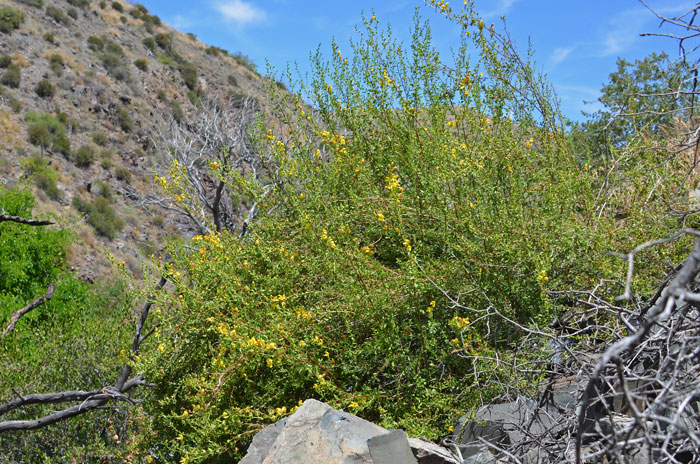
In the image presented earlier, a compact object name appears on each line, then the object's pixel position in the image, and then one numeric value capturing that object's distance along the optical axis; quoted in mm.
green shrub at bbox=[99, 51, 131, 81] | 30938
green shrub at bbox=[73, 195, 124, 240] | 23500
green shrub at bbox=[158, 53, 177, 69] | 35531
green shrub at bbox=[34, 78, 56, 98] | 26872
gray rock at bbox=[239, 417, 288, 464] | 3199
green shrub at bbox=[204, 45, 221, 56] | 41125
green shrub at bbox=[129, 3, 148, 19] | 38562
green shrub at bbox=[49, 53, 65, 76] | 28062
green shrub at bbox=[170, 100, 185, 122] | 31844
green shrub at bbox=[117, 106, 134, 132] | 29016
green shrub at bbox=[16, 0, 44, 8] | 30750
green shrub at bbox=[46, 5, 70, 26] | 30969
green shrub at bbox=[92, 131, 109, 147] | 27188
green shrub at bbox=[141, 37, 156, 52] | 35812
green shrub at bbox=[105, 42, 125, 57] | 32375
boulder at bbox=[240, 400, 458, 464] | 2756
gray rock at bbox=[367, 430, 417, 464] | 2736
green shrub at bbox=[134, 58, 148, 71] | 33000
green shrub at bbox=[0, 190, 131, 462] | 6422
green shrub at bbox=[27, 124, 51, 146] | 24250
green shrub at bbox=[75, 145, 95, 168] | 25844
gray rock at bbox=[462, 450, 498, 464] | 2752
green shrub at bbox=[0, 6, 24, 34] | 27562
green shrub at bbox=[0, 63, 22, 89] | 25844
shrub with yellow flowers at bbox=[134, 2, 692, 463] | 3713
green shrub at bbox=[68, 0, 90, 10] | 33344
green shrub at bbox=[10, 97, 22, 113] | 25047
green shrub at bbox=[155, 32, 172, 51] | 37406
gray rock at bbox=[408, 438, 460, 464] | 3004
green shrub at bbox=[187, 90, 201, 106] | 34250
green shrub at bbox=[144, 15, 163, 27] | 38581
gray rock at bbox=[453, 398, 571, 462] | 2820
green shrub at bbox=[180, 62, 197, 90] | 35531
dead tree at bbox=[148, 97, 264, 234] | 5832
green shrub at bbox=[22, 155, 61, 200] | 22484
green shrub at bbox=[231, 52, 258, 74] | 42781
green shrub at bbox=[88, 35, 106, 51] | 31625
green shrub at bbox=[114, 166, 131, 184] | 26578
